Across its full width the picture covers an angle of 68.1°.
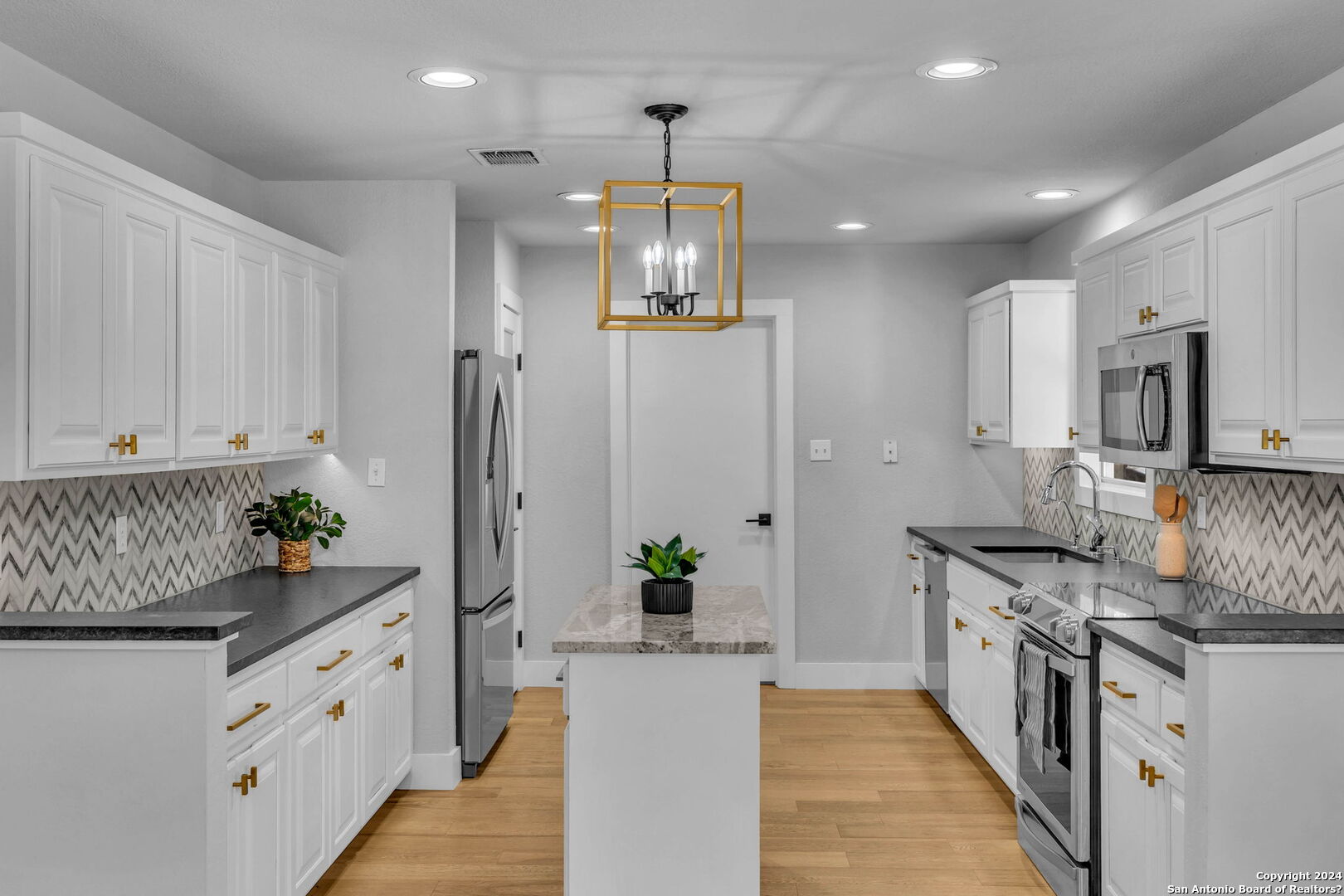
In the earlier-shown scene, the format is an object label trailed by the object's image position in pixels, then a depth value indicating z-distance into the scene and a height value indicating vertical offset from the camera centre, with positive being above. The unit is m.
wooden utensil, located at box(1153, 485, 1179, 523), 3.68 -0.20
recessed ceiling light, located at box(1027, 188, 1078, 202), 4.33 +1.11
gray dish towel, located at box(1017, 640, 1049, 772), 3.21 -0.84
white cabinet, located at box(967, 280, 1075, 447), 4.70 +0.40
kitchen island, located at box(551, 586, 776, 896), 2.81 -0.92
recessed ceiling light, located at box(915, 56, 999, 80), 2.77 +1.07
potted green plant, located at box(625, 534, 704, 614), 3.07 -0.41
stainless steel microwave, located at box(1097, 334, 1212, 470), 3.01 +0.14
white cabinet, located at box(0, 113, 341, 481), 2.24 +0.34
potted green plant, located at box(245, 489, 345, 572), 3.86 -0.30
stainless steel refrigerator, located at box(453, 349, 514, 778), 4.18 -0.40
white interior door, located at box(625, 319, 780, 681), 5.66 +0.01
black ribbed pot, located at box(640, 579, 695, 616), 3.07 -0.46
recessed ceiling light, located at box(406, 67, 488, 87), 2.83 +1.07
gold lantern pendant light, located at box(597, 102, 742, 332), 2.83 +0.52
